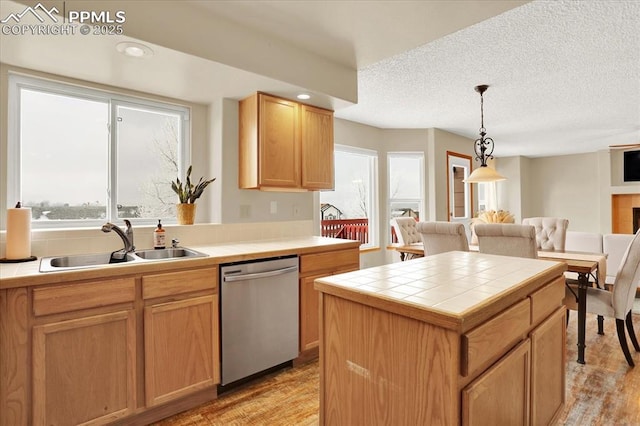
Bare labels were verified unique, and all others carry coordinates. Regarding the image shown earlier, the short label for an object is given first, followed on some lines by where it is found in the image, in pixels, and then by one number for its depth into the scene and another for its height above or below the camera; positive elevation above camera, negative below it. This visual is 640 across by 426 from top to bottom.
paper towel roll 1.93 -0.09
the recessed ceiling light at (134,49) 1.93 +1.00
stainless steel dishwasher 2.19 -0.70
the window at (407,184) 5.34 +0.49
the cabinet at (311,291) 2.60 -0.60
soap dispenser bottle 2.46 -0.16
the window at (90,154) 2.29 +0.49
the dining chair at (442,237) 3.16 -0.22
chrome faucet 2.15 -0.12
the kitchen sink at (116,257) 2.05 -0.27
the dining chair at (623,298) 2.50 -0.67
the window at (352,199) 4.76 +0.24
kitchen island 1.01 -0.46
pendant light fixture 3.61 +0.43
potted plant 2.75 +0.14
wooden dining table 2.61 -0.45
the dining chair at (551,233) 3.71 -0.23
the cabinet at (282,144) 2.80 +0.63
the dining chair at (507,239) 2.73 -0.22
